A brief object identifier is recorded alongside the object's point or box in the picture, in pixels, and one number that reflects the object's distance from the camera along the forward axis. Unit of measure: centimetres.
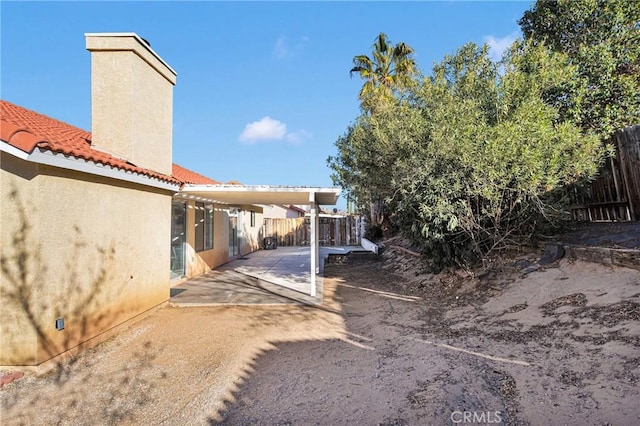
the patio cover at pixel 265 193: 874
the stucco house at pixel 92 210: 450
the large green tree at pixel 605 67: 884
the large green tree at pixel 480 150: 679
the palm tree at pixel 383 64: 1745
